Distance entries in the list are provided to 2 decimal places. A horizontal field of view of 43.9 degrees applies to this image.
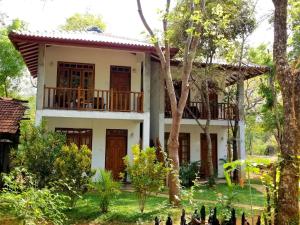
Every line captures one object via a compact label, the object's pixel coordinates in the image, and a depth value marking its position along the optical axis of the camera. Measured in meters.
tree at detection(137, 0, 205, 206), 9.57
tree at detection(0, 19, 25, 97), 22.95
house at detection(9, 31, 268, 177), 13.82
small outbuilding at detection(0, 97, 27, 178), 12.16
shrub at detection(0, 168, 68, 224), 4.36
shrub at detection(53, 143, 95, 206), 9.59
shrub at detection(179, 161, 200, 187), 14.95
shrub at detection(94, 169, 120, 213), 9.21
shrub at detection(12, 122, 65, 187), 9.97
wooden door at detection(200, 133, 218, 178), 17.94
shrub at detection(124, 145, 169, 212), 9.30
